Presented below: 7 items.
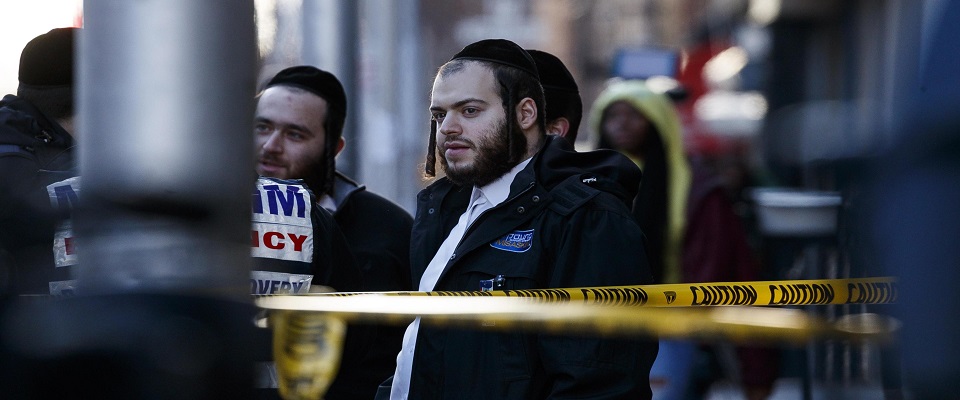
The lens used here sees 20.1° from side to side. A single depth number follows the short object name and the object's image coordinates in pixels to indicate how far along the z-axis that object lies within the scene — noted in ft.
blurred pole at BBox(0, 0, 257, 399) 10.53
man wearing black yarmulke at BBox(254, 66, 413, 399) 29.86
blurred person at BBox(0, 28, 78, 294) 11.69
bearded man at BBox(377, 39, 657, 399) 20.79
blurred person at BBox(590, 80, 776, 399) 43.44
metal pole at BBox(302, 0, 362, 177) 48.54
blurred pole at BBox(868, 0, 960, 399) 11.42
